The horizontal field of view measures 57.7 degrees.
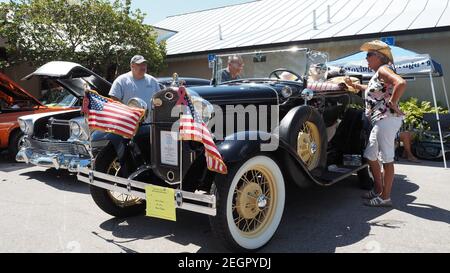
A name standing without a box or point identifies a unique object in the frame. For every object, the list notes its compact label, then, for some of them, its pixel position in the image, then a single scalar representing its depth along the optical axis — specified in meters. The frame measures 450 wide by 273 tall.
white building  10.02
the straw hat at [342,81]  5.32
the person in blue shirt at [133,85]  5.25
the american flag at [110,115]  3.71
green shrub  8.52
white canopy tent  7.73
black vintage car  3.26
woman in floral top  4.50
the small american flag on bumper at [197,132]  2.97
